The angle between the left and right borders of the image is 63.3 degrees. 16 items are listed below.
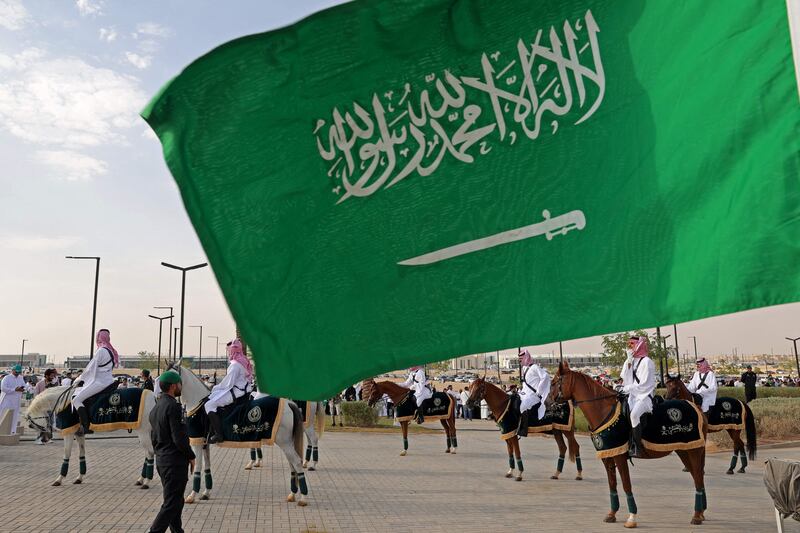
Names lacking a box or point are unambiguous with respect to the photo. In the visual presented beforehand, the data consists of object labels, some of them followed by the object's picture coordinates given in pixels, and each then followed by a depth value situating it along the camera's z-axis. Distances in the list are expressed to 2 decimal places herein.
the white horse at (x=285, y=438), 11.28
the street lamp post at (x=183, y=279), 34.73
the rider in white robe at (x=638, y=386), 10.19
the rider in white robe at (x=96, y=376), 12.91
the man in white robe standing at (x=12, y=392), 19.82
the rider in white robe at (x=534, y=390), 14.92
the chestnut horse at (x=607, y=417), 9.88
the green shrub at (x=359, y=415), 27.38
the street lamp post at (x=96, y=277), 33.69
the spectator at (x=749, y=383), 27.78
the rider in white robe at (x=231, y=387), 11.62
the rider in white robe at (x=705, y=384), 15.59
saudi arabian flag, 3.37
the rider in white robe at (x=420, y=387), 19.09
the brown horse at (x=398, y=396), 19.20
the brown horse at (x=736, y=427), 13.77
